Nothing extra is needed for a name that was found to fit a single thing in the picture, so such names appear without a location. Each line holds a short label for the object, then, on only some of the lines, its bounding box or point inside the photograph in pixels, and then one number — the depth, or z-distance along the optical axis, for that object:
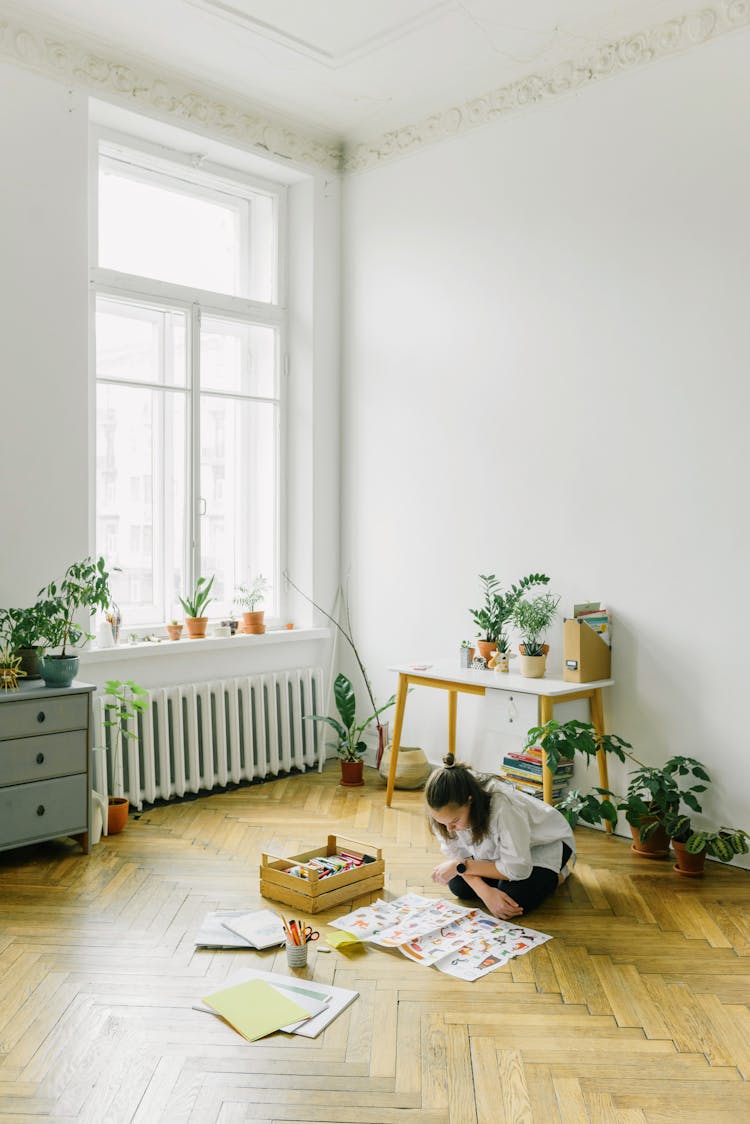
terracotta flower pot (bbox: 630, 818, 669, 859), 3.98
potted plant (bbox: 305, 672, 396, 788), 5.12
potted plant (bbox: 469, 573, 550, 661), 4.61
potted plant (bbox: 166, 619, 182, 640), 5.04
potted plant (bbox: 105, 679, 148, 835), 4.27
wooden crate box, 3.41
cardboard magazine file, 4.16
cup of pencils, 2.95
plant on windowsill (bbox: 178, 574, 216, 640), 5.05
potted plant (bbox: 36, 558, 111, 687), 3.92
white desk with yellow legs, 4.03
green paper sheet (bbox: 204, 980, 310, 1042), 2.61
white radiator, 4.68
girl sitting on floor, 3.27
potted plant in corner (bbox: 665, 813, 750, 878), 3.73
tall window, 4.95
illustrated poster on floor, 3.04
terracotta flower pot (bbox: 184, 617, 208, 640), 5.05
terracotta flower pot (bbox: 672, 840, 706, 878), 3.77
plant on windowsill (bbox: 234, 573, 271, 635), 5.31
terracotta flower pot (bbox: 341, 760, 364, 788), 5.11
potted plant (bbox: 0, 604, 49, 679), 3.95
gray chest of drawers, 3.76
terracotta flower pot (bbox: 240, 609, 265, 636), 5.30
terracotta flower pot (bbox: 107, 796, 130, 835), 4.26
